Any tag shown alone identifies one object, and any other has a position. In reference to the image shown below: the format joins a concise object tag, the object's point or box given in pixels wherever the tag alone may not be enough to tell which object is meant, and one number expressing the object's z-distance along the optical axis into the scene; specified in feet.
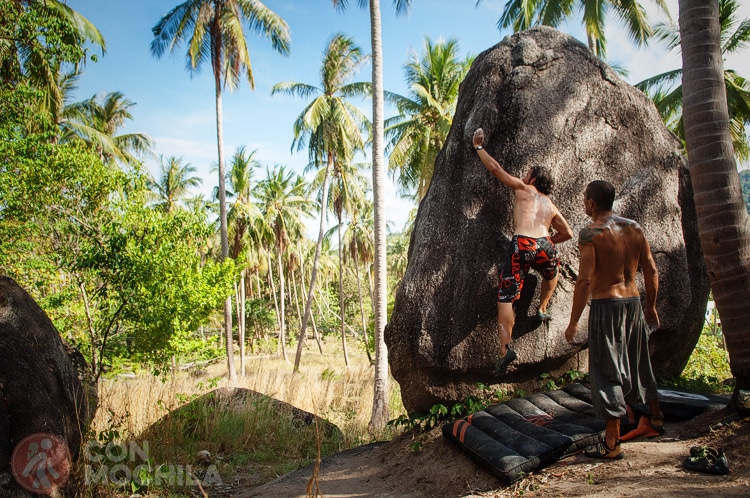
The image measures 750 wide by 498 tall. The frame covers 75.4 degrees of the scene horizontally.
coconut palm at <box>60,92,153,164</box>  73.31
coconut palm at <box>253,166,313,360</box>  93.81
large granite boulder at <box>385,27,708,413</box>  18.15
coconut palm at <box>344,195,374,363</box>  104.47
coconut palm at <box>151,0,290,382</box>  55.98
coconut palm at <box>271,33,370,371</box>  69.92
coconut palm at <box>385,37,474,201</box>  66.39
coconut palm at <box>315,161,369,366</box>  80.38
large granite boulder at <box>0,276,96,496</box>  14.01
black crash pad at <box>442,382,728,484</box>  12.64
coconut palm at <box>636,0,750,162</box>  52.49
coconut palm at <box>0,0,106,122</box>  25.84
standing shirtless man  11.89
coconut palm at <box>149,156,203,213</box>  103.65
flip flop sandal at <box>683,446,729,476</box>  10.62
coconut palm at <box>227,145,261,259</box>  82.23
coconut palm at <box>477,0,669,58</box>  55.98
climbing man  16.84
